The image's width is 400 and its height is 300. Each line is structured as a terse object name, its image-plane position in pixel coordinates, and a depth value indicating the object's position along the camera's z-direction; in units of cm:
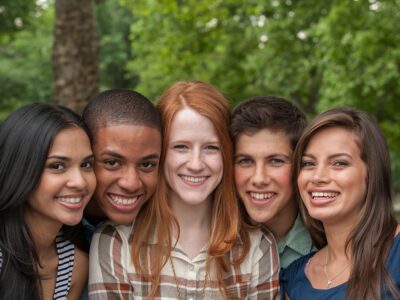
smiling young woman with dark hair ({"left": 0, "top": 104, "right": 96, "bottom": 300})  301
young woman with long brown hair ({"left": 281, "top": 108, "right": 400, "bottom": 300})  308
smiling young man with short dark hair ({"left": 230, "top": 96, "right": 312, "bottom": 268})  347
